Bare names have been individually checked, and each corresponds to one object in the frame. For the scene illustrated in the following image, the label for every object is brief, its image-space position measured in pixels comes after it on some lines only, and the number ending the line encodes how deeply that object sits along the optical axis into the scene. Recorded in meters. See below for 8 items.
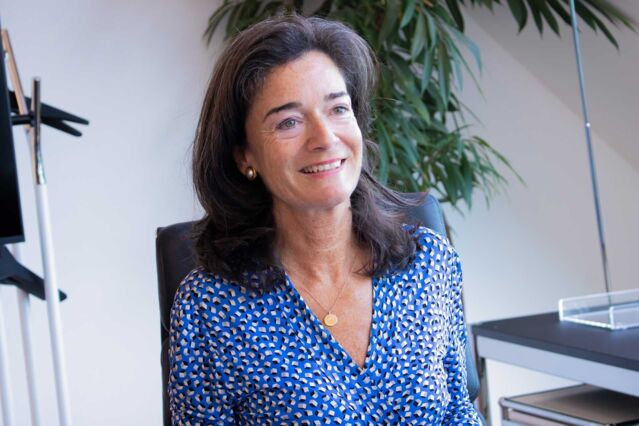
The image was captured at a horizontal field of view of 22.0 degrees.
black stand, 2.20
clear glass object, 2.27
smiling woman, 1.86
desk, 2.08
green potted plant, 2.85
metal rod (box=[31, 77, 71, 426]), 2.11
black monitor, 2.12
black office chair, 1.99
